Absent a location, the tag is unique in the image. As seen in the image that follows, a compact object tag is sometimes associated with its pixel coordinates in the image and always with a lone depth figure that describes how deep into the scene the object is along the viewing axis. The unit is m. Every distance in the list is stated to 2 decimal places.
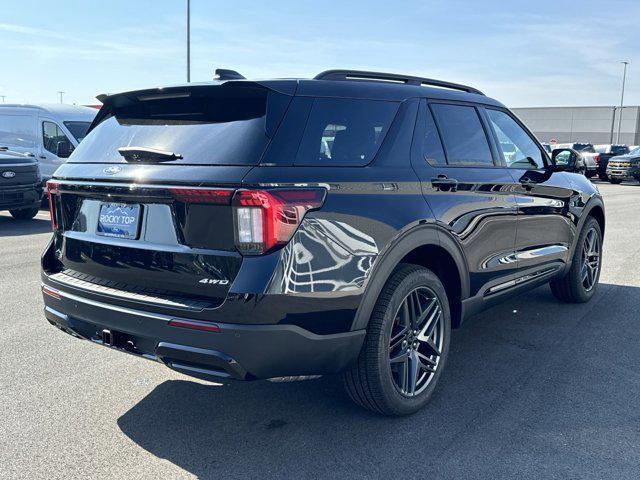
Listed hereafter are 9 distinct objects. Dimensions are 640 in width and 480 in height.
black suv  2.74
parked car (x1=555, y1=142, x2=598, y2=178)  27.66
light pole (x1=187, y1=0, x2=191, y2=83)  24.02
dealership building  61.55
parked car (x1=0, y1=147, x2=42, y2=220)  10.89
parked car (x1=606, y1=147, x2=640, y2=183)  25.80
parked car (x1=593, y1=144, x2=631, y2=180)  28.05
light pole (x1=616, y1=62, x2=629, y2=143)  57.48
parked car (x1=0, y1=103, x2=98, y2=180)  13.85
